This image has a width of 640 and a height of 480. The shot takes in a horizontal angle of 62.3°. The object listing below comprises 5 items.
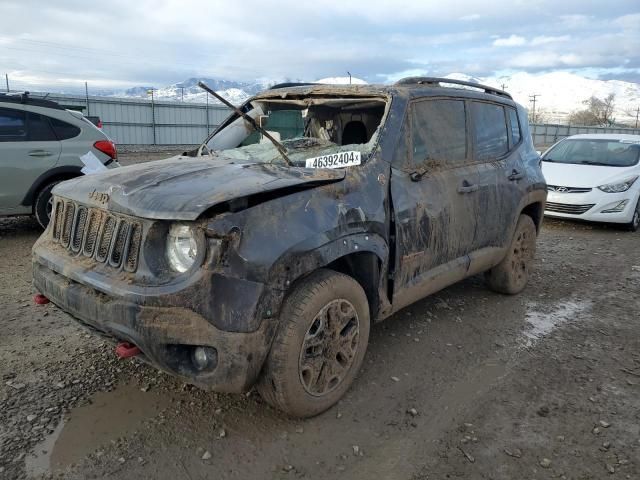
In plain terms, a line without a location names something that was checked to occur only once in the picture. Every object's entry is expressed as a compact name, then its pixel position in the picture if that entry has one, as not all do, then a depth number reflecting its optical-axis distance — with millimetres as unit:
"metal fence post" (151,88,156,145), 25172
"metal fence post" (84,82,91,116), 22656
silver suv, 6633
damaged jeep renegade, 2508
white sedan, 8492
